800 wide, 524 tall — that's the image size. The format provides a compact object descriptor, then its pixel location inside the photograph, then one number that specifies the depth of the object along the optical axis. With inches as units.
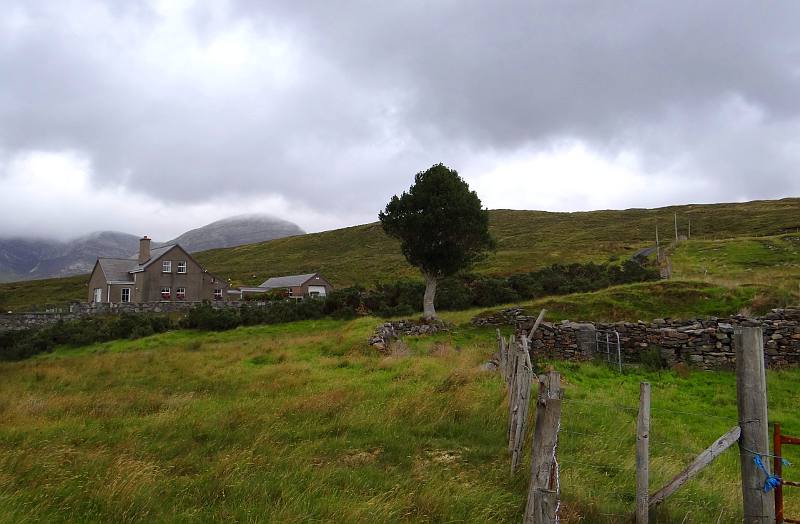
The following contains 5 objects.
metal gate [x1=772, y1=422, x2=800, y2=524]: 199.6
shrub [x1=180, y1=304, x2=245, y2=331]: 1477.6
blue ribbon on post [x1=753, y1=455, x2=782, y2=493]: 202.2
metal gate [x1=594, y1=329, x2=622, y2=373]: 776.0
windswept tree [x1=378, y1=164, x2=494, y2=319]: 1332.4
